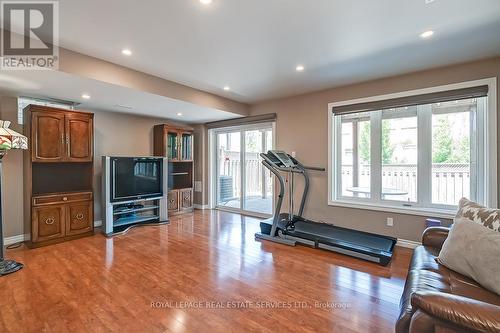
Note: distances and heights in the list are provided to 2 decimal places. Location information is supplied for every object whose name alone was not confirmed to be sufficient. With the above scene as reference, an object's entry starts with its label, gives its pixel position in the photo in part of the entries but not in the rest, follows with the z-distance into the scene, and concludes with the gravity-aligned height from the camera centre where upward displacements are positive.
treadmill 3.19 -1.07
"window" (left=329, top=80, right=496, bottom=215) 3.17 +0.21
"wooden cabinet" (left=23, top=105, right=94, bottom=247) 3.47 -0.13
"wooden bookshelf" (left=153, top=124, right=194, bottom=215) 5.41 +0.16
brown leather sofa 1.06 -0.76
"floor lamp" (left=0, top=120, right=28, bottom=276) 2.61 +0.24
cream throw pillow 1.49 -0.61
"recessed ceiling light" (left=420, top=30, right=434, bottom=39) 2.43 +1.37
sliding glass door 5.45 -0.13
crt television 4.34 -0.22
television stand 4.16 -0.90
